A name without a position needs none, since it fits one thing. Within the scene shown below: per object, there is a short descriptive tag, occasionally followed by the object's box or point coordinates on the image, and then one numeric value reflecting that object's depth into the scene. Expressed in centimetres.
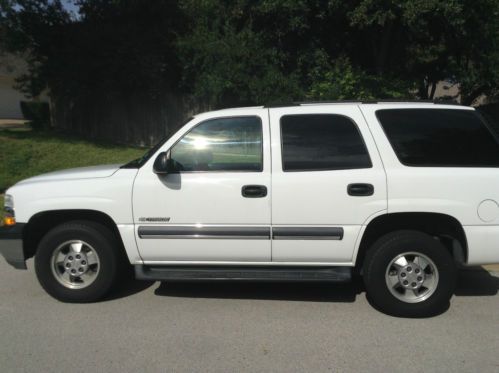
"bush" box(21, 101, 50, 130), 1775
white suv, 410
